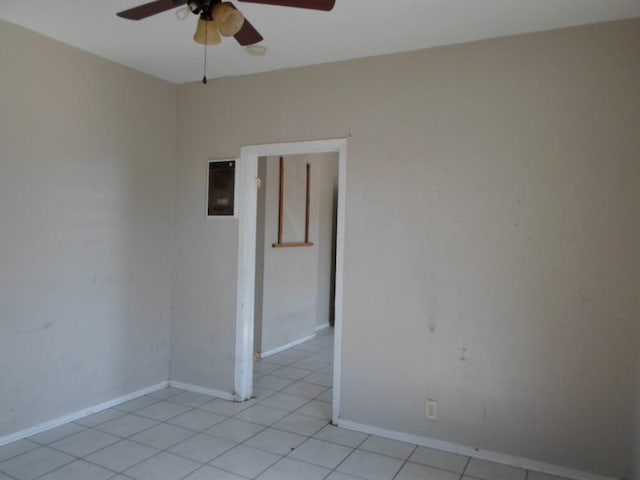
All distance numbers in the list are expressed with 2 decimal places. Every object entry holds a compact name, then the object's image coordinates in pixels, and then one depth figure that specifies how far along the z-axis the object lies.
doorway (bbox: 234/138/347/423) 3.44
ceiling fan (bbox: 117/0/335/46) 1.62
